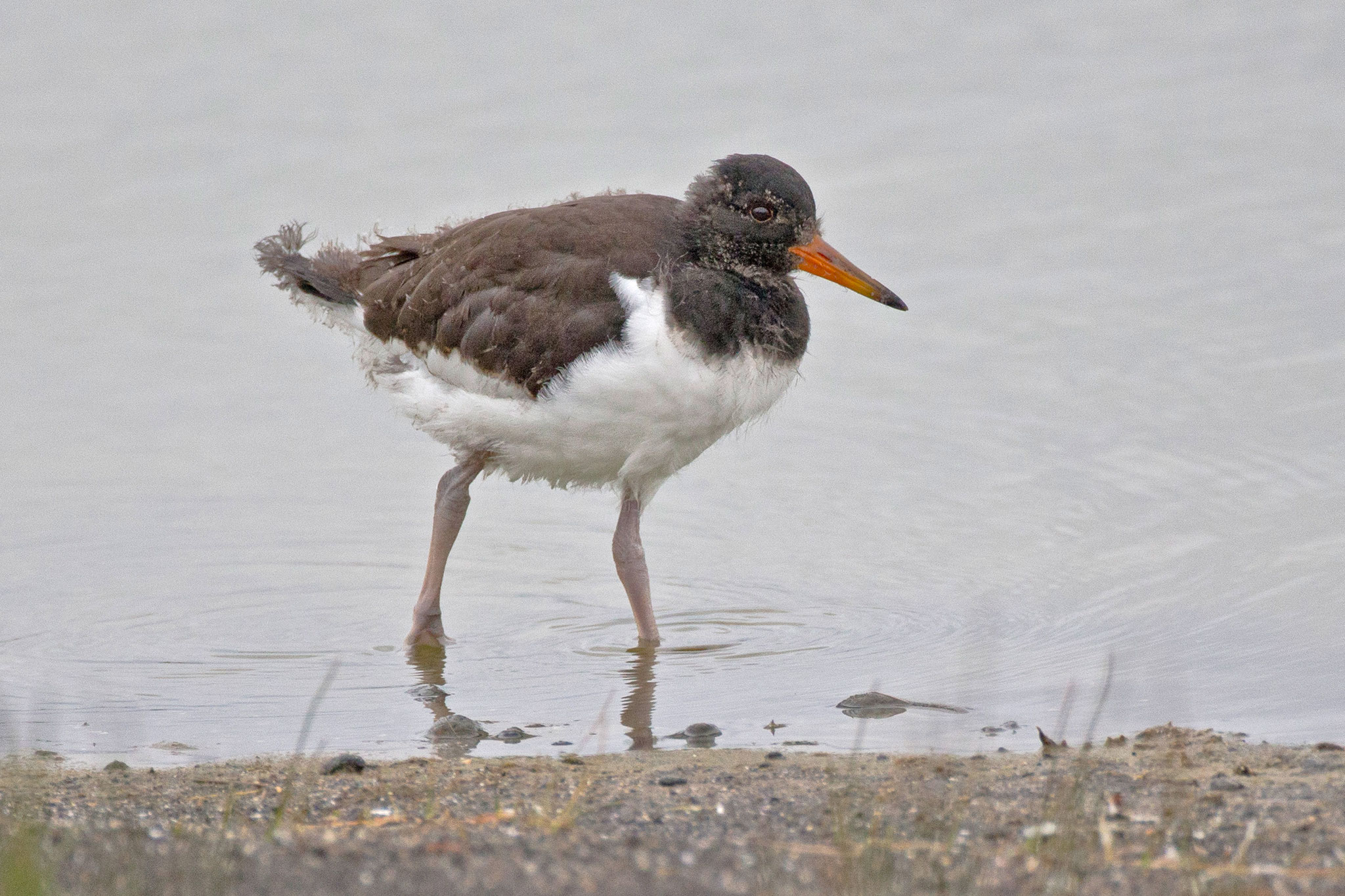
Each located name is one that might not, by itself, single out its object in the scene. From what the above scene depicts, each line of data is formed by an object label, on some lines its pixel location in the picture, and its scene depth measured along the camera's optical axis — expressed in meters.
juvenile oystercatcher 12.84
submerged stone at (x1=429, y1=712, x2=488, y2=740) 11.91
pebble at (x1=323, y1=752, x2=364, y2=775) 10.54
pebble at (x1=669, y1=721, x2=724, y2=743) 11.78
